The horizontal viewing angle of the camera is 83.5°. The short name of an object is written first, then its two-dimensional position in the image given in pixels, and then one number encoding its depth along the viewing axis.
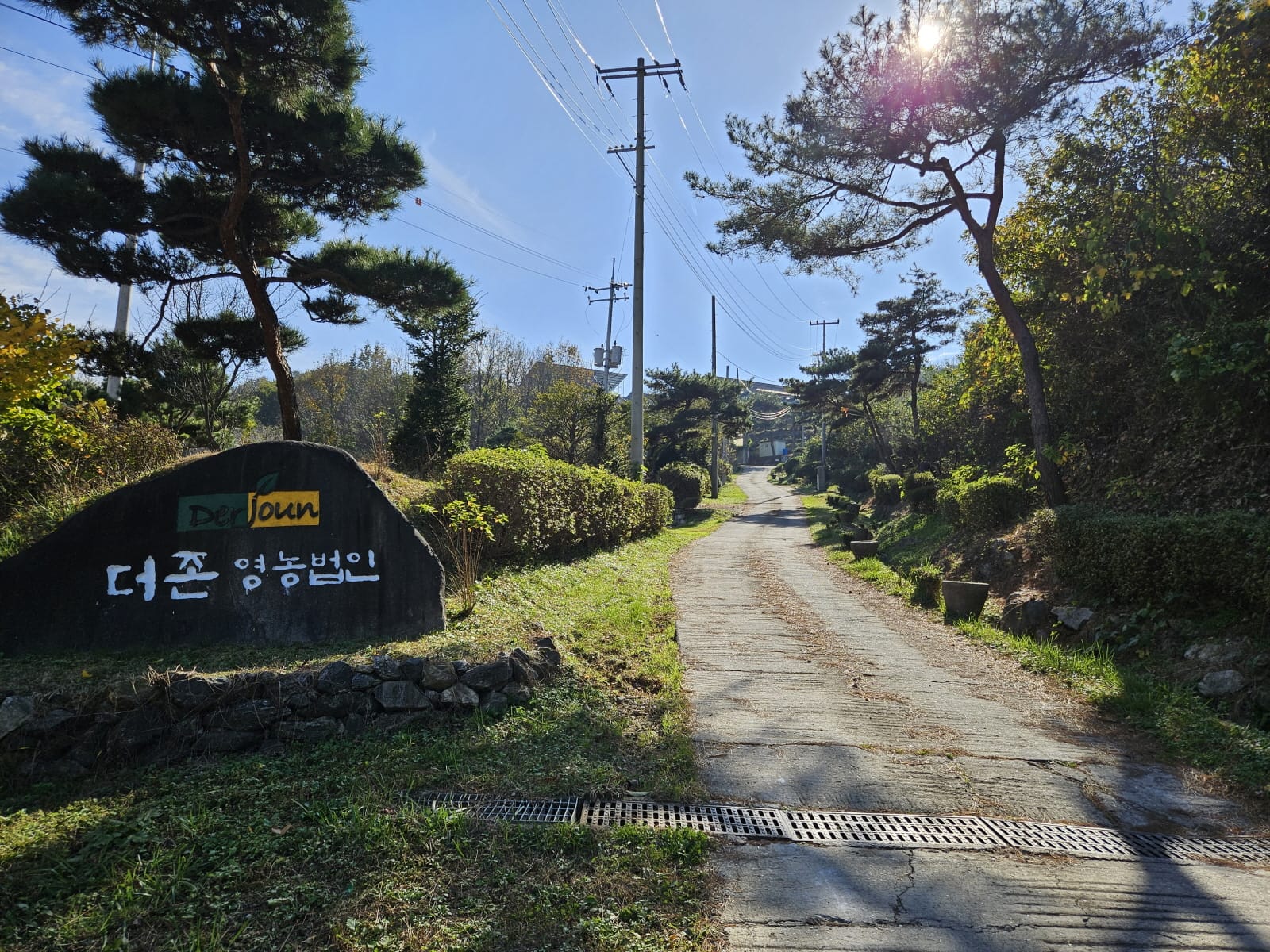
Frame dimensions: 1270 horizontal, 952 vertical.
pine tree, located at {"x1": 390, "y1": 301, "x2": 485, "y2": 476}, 17.77
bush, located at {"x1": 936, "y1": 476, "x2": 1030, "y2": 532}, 12.22
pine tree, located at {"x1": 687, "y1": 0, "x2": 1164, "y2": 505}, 9.55
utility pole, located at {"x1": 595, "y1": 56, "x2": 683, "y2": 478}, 19.97
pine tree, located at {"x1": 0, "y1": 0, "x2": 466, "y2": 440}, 8.05
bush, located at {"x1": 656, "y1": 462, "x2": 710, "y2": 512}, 32.22
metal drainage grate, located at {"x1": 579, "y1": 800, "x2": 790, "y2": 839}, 3.67
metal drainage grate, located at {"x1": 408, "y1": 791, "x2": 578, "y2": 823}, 3.71
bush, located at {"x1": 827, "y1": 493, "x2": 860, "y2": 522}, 25.77
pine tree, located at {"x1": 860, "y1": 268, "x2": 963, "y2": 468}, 29.11
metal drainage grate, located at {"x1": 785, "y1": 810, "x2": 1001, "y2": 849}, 3.59
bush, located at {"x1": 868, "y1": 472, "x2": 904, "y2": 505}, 26.11
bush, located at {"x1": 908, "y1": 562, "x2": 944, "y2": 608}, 10.62
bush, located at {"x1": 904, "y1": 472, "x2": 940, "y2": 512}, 20.12
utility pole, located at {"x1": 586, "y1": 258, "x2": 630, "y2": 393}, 42.12
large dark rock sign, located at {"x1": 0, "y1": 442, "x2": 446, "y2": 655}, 5.37
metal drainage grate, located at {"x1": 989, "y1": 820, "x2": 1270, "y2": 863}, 3.56
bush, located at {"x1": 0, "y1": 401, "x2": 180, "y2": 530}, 7.43
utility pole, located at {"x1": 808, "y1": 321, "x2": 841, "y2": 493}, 50.09
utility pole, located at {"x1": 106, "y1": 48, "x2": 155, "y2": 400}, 10.23
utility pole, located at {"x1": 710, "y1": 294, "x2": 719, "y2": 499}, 42.78
